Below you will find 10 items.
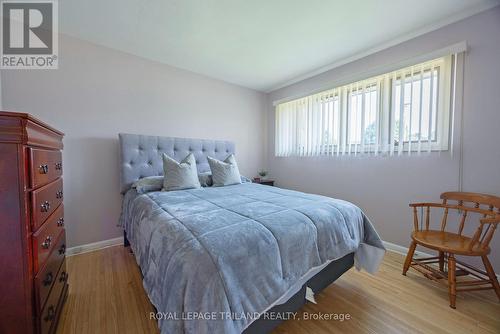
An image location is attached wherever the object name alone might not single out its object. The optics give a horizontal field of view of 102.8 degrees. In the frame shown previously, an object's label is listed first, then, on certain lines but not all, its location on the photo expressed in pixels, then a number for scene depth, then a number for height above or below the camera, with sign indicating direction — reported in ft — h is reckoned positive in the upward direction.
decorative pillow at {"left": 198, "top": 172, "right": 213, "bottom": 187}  8.51 -0.86
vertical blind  6.47 +1.77
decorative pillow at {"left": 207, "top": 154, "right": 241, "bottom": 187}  8.48 -0.60
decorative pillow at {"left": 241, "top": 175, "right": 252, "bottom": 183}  9.62 -1.03
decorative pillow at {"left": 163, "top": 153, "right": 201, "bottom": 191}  7.22 -0.62
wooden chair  4.68 -2.13
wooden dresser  2.73 -1.01
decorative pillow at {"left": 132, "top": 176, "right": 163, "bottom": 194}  6.93 -0.91
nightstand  11.67 -1.34
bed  2.64 -1.61
